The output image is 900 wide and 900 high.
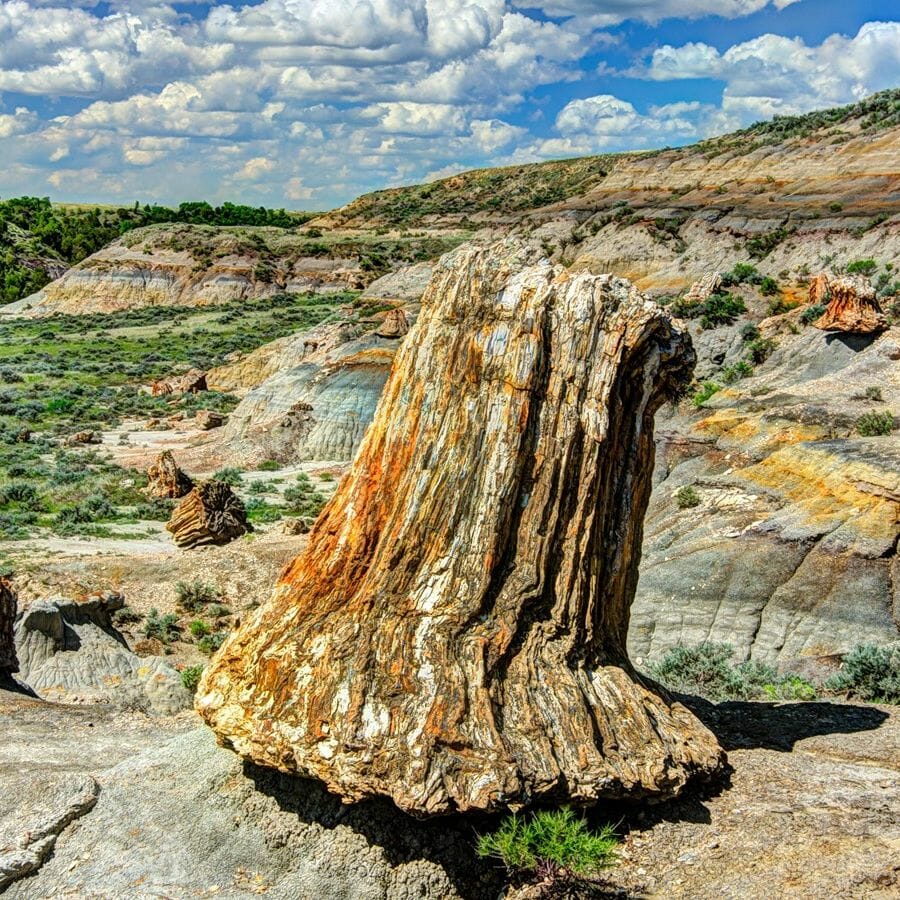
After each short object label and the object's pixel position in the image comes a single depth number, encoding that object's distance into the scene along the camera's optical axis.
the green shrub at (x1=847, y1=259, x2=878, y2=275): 43.66
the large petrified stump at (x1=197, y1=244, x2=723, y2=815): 8.02
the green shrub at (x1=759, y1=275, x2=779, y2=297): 44.16
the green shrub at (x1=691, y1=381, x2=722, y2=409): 29.89
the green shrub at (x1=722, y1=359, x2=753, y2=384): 36.77
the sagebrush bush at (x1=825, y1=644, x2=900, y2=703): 12.62
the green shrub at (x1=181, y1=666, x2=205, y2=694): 15.70
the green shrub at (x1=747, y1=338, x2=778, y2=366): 37.03
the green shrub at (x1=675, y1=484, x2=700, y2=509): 21.64
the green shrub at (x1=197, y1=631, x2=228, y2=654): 19.92
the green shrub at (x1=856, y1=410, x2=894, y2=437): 22.28
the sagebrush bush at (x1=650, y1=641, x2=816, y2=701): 13.81
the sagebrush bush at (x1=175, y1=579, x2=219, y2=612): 21.97
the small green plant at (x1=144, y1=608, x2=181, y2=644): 20.50
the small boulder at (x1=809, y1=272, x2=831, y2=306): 38.53
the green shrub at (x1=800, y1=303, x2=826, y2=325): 36.28
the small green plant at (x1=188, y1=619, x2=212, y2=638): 20.81
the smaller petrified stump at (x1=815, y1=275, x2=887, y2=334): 30.23
